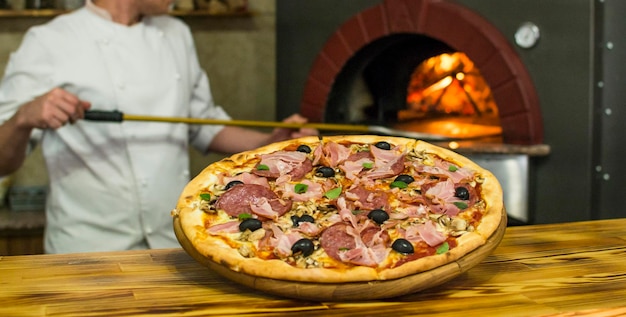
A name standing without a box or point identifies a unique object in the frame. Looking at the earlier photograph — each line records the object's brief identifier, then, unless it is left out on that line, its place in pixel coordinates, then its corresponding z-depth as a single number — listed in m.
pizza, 1.25
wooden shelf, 3.84
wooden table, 1.25
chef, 2.54
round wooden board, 1.22
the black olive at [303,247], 1.25
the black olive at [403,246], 1.27
